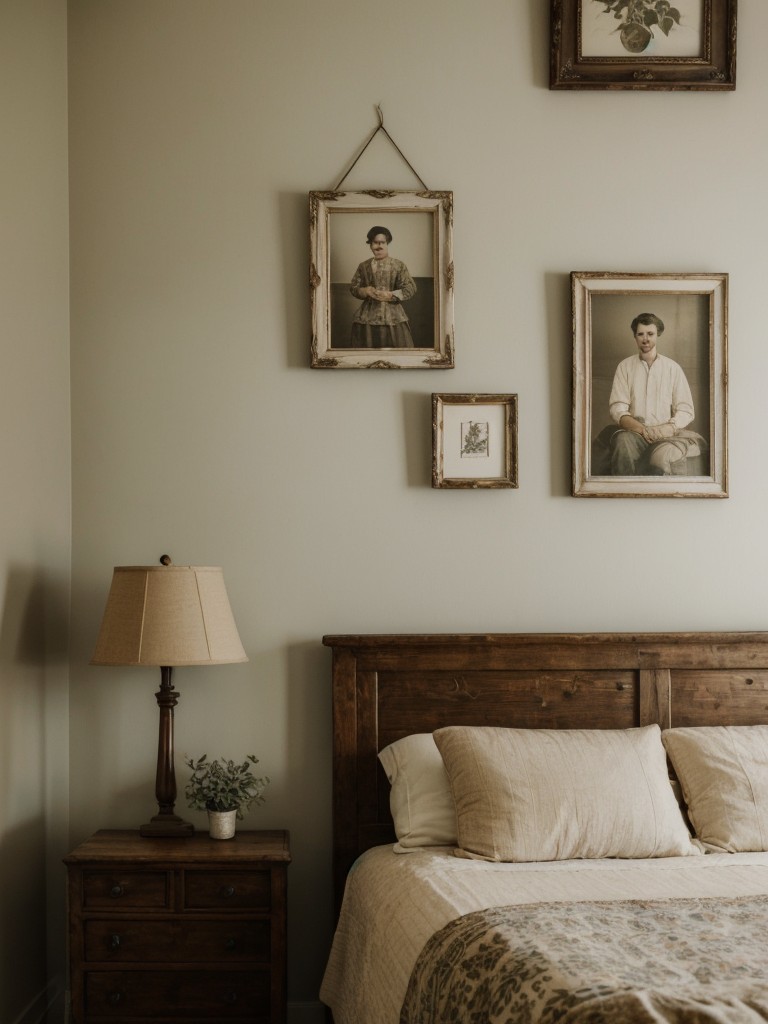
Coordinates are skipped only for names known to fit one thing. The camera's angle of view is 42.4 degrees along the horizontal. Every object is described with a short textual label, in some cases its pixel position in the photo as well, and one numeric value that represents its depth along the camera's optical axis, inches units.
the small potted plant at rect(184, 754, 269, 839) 102.3
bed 62.4
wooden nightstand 94.9
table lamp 98.2
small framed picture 113.3
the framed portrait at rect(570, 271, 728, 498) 114.8
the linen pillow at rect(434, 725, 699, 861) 91.9
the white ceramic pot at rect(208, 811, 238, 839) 102.2
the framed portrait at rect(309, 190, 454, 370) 113.1
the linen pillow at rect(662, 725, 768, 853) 96.6
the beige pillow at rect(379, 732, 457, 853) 97.7
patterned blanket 54.4
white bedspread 77.8
